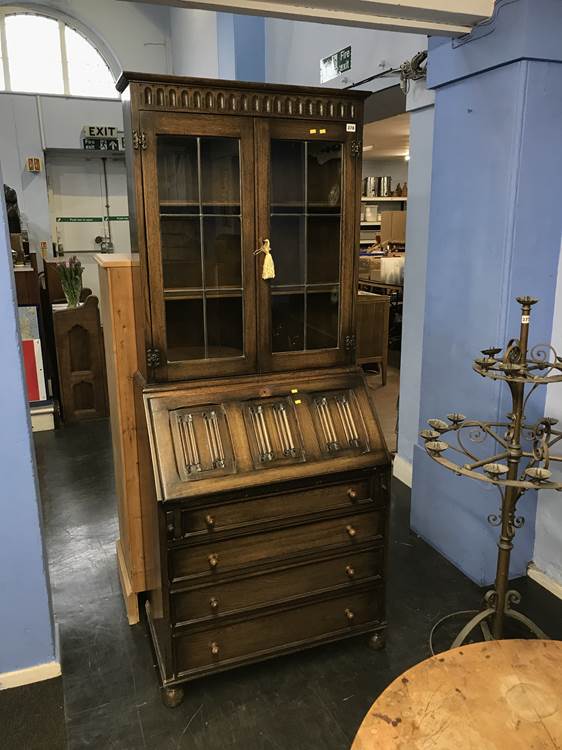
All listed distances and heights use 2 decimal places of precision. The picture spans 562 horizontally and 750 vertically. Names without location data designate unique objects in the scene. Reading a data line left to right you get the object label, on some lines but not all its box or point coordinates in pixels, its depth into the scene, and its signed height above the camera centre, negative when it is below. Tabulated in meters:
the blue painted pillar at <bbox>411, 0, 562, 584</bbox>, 2.32 +0.00
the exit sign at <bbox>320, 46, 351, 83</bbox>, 3.85 +1.02
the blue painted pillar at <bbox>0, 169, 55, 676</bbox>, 1.97 -1.02
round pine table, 1.23 -1.03
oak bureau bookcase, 2.00 -0.55
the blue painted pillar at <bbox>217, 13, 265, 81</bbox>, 4.68 +1.36
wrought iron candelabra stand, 1.83 -0.73
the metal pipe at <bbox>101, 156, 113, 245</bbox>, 8.12 +0.37
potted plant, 4.84 -0.45
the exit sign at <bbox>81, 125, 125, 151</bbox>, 7.64 +1.08
